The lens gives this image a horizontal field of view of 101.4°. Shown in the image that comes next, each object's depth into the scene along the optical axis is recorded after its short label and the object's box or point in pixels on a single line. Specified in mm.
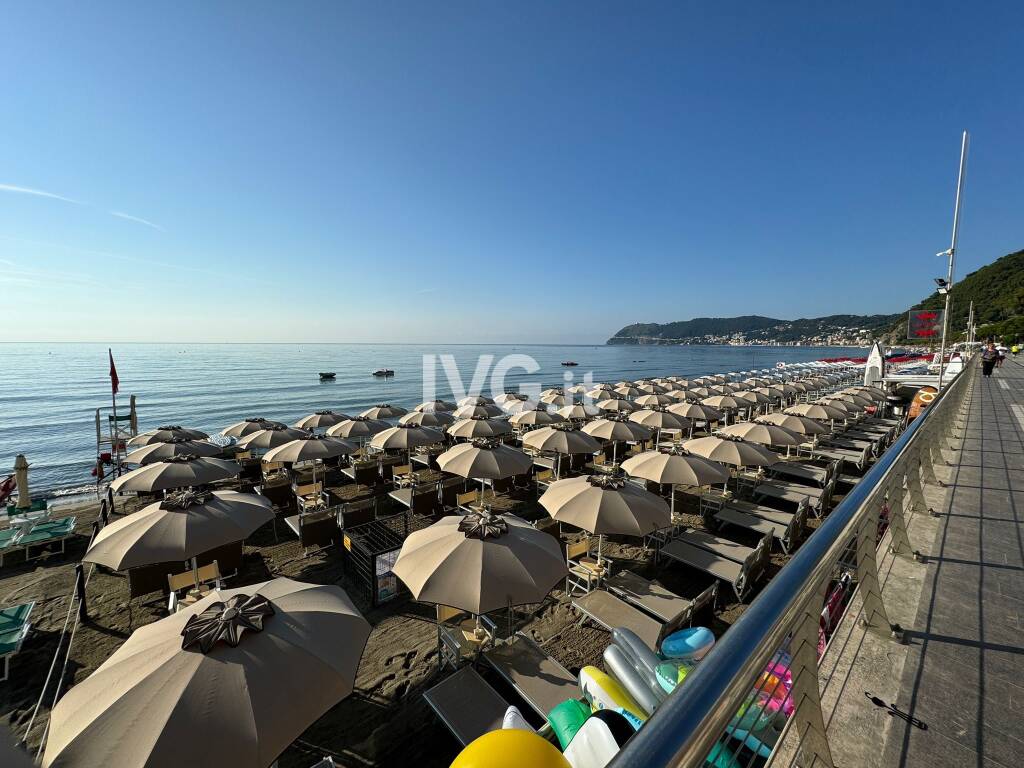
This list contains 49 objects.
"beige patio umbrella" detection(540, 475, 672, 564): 6828
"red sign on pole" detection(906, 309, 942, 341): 12859
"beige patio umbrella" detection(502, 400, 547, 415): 18141
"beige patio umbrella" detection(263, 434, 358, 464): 10891
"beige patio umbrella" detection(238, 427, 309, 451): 12320
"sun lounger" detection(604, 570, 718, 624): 6309
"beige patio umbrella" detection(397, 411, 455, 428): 14789
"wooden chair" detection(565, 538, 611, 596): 7332
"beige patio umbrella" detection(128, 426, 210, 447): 13398
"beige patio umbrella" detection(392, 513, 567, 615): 4980
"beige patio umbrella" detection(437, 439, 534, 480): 9484
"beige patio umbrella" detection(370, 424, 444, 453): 12070
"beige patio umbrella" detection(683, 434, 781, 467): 10000
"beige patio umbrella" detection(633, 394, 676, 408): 20094
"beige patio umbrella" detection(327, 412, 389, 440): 13703
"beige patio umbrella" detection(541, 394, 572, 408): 21609
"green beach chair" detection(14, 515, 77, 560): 9047
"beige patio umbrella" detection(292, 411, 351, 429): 15180
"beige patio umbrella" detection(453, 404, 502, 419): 16688
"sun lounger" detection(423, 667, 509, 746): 4434
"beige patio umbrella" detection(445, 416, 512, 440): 13602
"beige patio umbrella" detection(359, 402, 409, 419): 16172
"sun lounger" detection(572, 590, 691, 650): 5847
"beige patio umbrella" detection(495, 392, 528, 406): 20223
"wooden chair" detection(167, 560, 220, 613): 6450
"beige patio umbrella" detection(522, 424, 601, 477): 11242
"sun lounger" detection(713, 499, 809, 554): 8492
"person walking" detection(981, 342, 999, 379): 21970
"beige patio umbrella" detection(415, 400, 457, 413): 16172
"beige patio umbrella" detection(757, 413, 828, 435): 13012
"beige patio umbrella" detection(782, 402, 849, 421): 15148
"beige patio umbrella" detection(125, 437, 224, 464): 11344
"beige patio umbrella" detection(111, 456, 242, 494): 9094
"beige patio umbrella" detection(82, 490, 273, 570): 5984
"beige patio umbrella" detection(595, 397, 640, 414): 17641
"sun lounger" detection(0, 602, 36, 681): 5938
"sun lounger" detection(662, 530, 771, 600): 7141
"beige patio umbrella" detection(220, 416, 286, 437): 13562
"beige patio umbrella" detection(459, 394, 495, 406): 19812
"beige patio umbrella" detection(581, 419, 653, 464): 12773
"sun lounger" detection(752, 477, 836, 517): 10344
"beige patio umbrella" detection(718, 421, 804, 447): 11789
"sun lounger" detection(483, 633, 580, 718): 4754
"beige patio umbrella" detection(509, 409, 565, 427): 15312
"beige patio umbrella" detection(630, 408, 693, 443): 14398
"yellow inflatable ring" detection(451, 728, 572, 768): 1693
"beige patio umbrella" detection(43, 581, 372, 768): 2852
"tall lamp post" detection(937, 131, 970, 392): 12344
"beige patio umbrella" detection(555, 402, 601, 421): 15768
